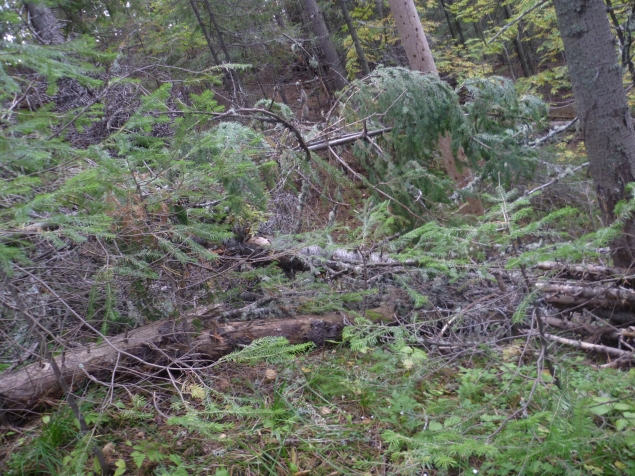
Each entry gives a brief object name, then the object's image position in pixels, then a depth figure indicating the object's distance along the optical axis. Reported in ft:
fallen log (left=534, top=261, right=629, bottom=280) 12.99
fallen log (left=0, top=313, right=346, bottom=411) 10.20
